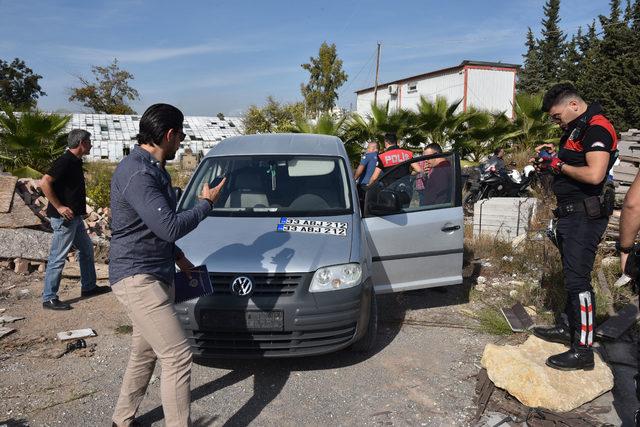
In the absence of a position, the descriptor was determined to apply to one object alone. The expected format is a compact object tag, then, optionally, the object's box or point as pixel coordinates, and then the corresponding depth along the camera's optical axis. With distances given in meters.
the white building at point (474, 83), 31.09
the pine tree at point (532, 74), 45.59
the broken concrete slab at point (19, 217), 7.03
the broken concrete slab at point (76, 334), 4.53
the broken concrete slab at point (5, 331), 4.63
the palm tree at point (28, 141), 9.32
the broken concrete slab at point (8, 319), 5.03
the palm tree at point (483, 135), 14.59
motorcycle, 11.30
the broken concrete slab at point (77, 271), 6.50
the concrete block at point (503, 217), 8.02
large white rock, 3.28
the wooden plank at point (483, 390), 3.35
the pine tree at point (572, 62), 38.96
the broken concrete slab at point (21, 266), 6.77
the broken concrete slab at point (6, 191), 7.06
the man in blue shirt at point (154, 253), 2.54
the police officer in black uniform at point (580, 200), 3.35
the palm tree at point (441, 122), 14.12
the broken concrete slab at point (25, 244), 6.83
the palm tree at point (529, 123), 15.60
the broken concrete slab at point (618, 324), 4.32
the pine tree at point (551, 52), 45.81
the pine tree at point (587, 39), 36.33
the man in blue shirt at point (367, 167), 8.88
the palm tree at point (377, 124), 13.83
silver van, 3.51
